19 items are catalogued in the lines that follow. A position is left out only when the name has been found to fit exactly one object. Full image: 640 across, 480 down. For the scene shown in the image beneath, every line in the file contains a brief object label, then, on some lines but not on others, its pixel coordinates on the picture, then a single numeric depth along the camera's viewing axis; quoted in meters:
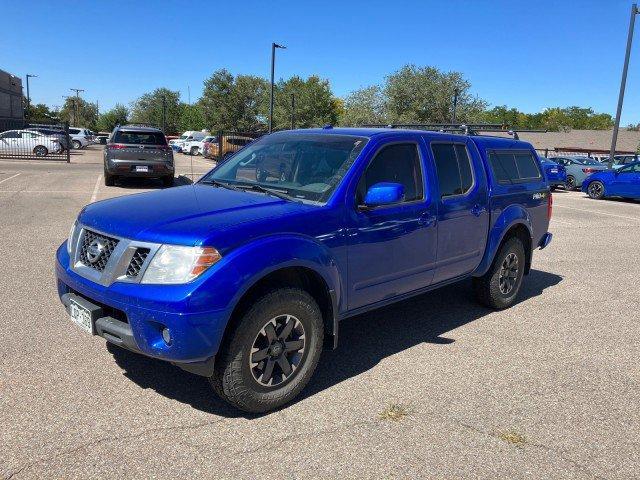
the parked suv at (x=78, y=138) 41.84
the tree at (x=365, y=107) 57.19
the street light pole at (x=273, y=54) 29.23
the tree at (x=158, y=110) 86.94
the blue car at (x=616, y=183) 18.55
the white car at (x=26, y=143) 27.14
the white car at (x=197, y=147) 41.79
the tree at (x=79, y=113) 110.88
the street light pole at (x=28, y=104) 78.09
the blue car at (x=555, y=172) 21.23
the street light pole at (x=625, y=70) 22.56
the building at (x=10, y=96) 61.03
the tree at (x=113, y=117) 105.28
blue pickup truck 3.03
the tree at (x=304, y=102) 66.12
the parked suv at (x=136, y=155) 15.48
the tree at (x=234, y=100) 70.38
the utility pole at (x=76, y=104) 106.94
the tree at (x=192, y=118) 78.03
